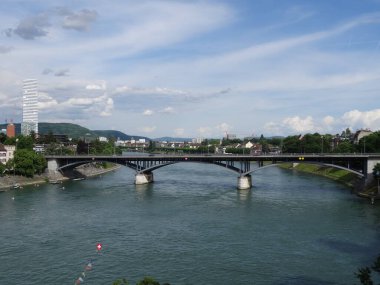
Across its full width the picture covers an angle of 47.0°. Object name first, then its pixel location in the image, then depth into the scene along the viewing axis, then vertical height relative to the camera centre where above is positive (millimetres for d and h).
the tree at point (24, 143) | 101519 +383
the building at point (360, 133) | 132125 +4883
